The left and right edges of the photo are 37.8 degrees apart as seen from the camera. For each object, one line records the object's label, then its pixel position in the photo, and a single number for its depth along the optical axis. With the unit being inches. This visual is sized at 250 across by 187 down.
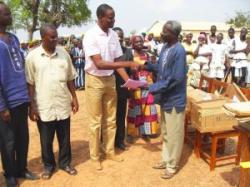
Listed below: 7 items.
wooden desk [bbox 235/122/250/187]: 131.3
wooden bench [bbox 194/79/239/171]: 187.5
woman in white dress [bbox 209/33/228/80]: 348.2
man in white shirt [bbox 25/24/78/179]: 169.5
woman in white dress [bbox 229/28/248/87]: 373.7
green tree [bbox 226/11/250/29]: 1727.1
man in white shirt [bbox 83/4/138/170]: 178.5
